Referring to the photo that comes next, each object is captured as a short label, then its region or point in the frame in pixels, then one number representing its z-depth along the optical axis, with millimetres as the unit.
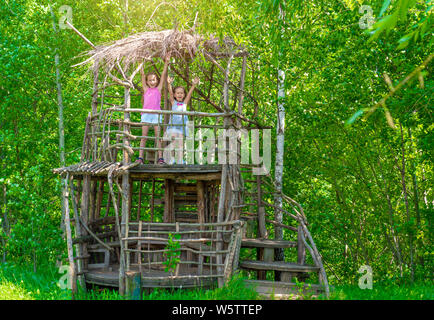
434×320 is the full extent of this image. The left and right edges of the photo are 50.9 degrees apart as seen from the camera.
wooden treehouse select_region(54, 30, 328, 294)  9016
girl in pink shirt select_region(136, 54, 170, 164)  10289
